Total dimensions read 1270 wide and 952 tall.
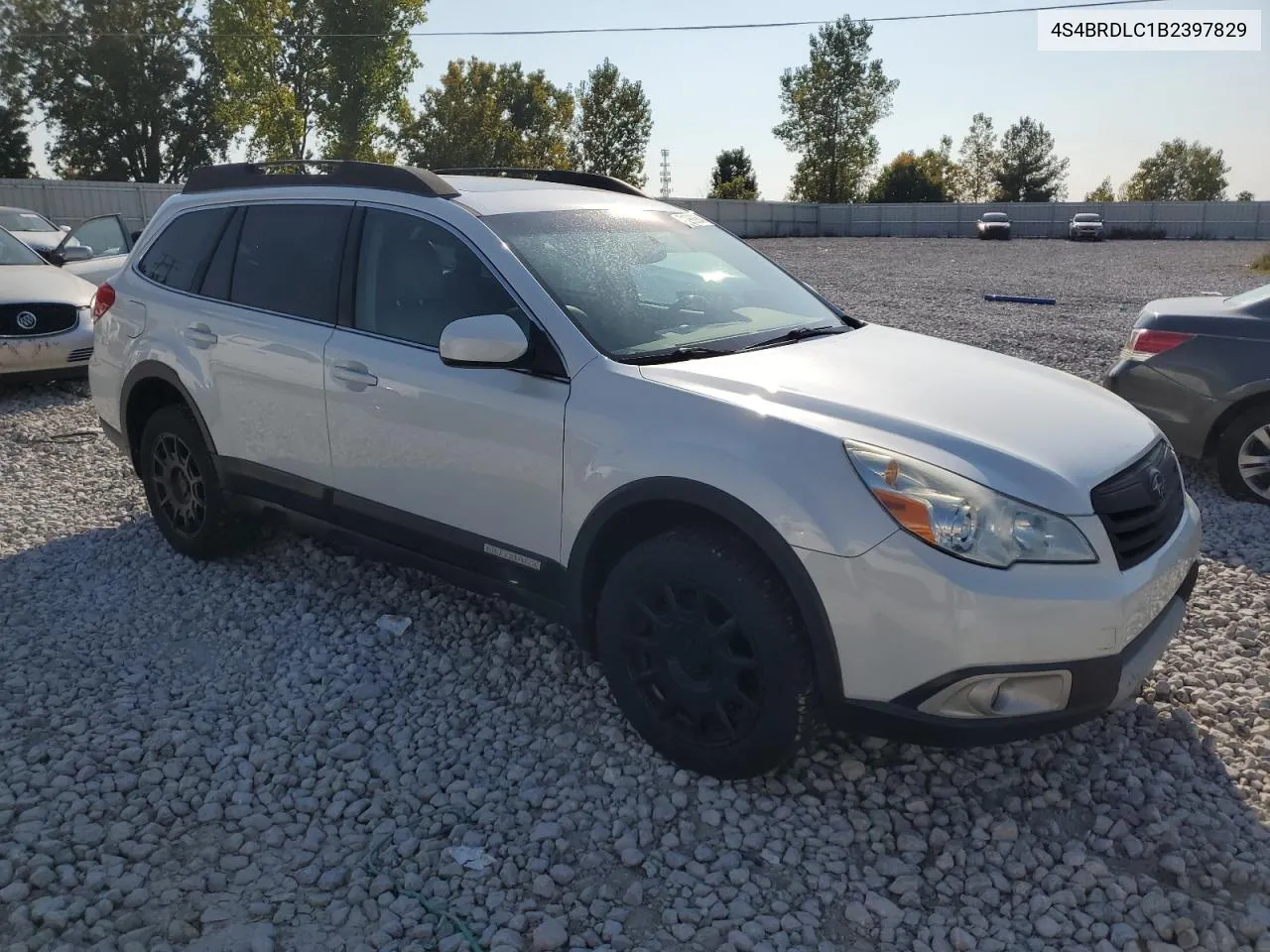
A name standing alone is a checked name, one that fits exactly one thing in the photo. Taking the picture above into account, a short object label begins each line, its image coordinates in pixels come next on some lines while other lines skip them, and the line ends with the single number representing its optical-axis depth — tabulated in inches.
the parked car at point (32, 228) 593.9
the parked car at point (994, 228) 1720.0
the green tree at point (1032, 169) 3253.0
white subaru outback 110.2
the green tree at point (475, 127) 2379.4
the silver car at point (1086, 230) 1702.8
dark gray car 242.1
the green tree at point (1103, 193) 3914.9
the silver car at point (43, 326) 350.3
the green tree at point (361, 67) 1781.5
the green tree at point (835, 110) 2613.2
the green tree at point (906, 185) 2706.7
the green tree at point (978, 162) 3437.5
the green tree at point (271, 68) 1647.4
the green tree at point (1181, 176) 3833.7
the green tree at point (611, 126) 2593.5
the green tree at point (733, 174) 2882.9
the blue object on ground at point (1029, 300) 663.1
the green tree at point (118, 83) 2178.9
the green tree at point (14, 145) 2079.2
